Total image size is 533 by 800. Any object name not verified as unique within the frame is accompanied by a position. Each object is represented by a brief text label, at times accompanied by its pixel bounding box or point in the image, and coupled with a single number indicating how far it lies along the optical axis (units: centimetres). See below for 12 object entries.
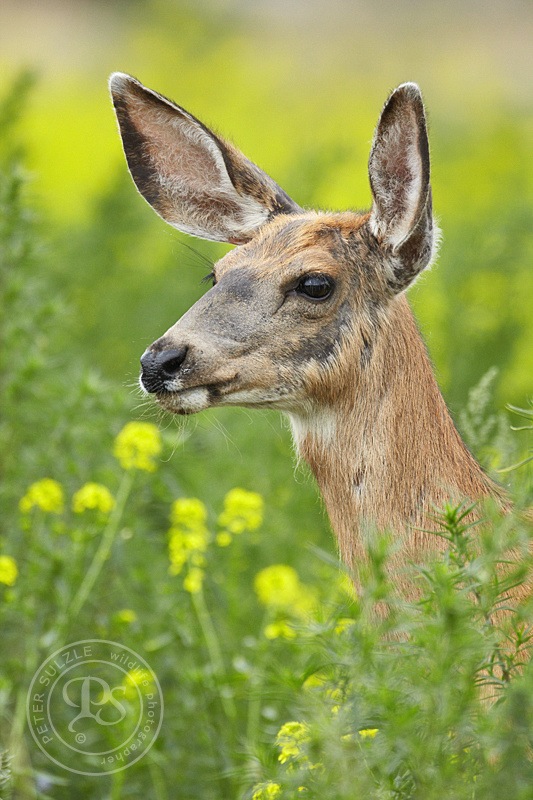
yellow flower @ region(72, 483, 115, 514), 1014
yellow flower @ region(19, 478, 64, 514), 1037
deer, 872
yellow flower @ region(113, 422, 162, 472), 1034
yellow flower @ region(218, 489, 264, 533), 1060
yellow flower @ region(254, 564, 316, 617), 1016
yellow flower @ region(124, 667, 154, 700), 980
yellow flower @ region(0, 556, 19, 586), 974
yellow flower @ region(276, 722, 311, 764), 636
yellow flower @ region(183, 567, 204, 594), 994
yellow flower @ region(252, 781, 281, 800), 643
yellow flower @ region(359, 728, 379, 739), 654
